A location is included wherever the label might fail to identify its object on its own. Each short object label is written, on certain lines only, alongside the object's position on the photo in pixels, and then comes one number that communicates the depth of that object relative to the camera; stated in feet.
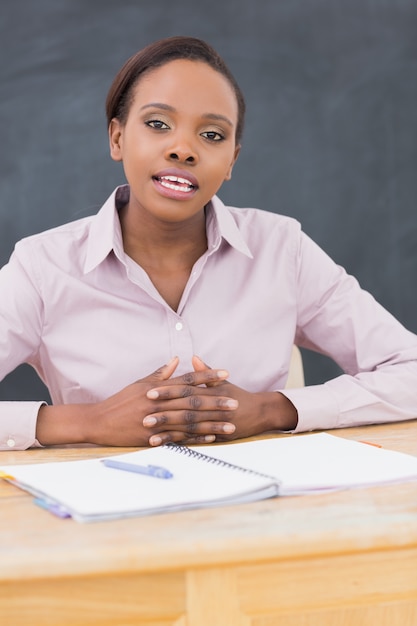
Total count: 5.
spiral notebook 4.64
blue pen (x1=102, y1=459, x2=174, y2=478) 4.82
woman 5.89
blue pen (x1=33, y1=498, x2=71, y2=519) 4.60
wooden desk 4.20
